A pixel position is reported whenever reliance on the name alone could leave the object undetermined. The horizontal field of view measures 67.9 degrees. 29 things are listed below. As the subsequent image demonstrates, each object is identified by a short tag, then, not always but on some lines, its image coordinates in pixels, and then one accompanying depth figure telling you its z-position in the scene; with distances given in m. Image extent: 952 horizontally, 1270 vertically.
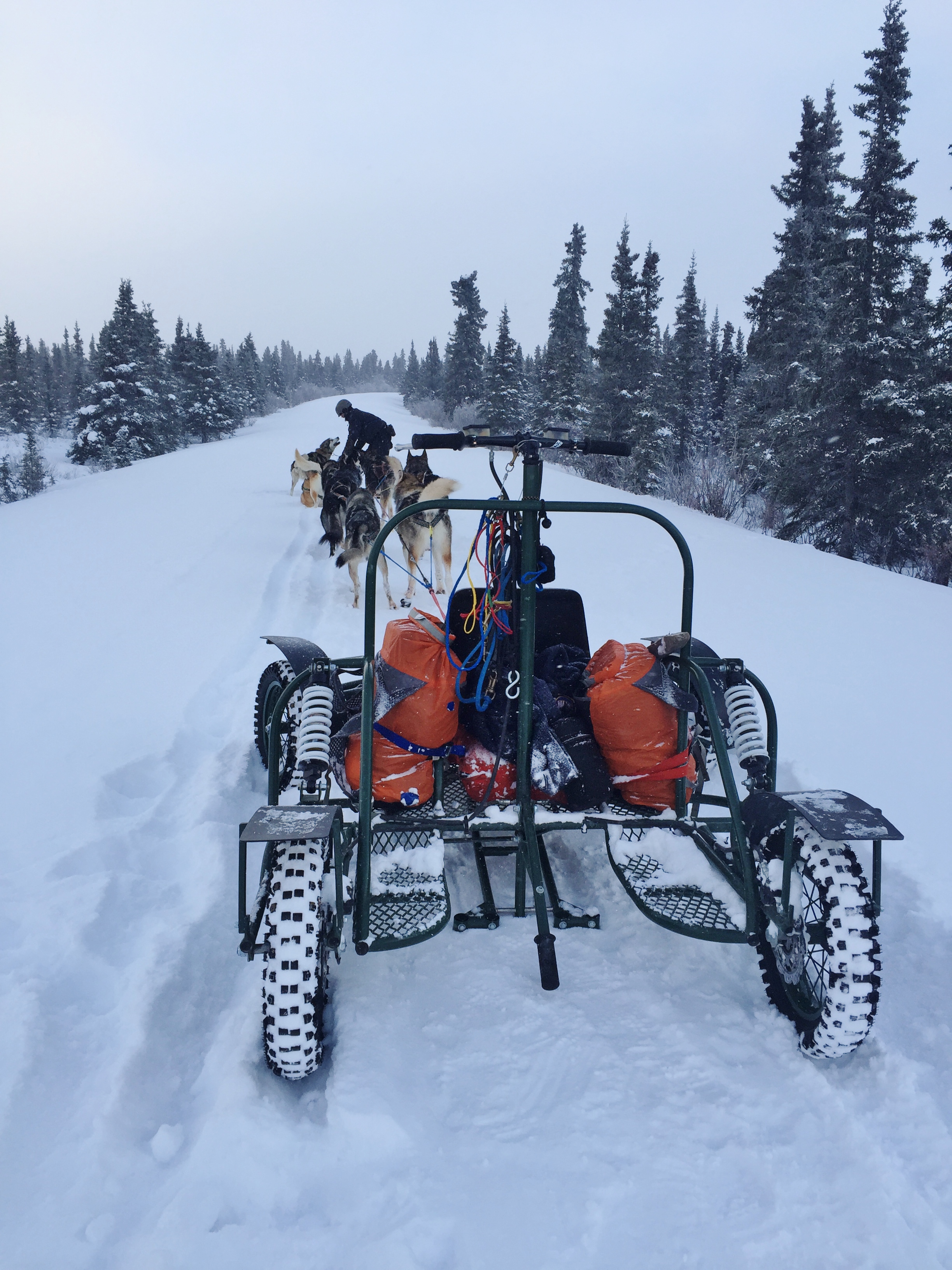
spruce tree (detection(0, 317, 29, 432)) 52.44
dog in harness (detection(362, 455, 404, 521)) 9.51
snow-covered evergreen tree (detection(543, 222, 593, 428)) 35.19
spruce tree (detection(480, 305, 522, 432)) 41.16
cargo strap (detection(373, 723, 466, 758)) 2.86
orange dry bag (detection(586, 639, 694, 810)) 2.94
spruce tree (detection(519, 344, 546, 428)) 43.53
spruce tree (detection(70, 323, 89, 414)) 60.75
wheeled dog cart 2.17
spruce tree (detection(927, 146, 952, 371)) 13.98
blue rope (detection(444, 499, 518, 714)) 2.93
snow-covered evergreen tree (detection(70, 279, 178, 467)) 33.44
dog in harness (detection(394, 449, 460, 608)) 7.00
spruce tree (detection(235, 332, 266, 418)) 62.28
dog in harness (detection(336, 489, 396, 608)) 7.71
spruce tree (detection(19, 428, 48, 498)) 30.97
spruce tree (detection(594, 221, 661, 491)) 28.77
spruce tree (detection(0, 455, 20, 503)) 30.65
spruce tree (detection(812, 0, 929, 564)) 15.02
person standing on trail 10.12
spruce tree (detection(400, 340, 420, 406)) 74.12
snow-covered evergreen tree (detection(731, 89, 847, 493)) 16.33
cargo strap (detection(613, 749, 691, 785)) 2.91
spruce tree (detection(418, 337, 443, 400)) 65.06
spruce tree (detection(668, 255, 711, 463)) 41.78
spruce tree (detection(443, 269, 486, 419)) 50.09
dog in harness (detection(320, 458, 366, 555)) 9.08
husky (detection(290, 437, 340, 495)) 11.52
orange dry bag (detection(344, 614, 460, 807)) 2.86
